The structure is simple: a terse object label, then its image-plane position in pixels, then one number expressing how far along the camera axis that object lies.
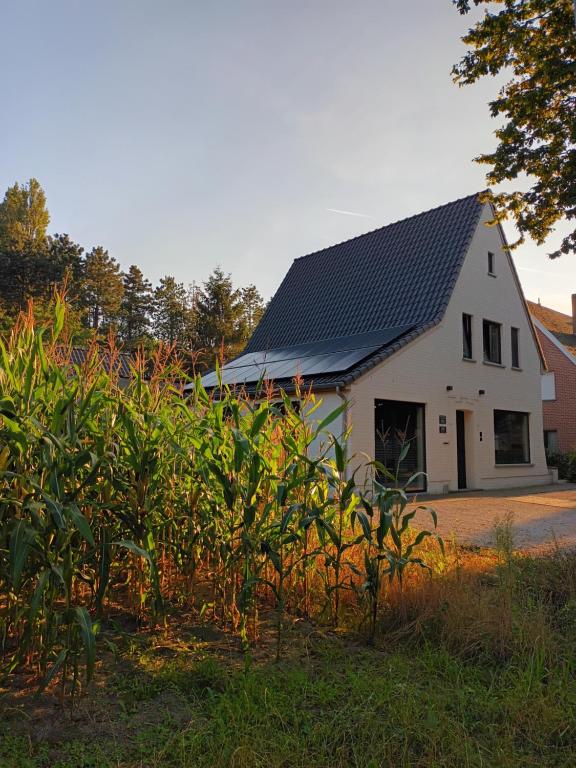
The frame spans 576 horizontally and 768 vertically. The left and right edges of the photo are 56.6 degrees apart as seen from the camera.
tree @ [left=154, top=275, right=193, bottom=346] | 36.11
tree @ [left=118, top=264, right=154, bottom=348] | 41.17
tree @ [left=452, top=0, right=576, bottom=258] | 7.83
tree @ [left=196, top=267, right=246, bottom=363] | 30.53
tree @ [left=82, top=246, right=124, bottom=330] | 36.81
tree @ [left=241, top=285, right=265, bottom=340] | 32.22
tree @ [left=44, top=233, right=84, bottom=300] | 29.66
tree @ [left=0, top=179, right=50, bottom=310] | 28.98
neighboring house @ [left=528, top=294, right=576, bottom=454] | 23.48
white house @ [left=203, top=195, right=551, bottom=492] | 12.96
